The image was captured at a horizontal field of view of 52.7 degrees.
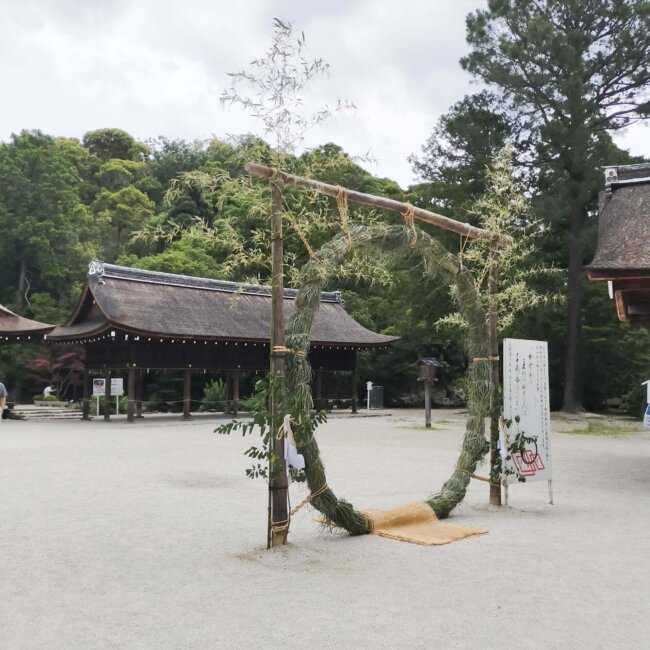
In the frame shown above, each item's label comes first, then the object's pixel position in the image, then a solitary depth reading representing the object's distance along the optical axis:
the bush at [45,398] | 26.82
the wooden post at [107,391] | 18.66
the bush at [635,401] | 22.23
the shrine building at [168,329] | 17.61
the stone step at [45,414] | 19.81
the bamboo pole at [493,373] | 6.41
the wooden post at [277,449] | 4.70
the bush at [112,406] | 22.88
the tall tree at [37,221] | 32.22
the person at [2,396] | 16.89
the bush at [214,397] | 24.23
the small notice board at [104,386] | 18.81
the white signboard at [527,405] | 6.36
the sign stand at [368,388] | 24.94
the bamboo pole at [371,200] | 5.00
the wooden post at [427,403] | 16.31
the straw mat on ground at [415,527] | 5.08
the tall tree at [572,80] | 19.91
